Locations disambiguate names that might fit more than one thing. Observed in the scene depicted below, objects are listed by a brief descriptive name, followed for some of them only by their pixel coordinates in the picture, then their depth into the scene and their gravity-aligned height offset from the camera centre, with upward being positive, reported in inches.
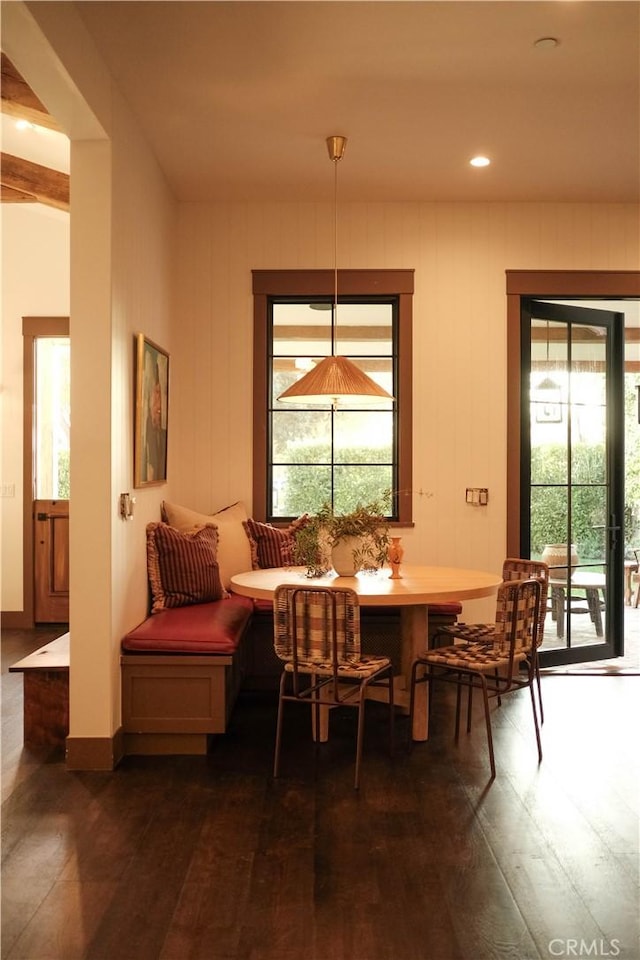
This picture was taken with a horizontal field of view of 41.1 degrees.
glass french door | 230.5 -0.3
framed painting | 173.2 +12.4
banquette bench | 157.4 -40.2
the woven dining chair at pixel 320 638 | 139.7 -28.3
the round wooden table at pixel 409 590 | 150.9 -22.1
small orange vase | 171.8 -17.7
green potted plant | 169.5 -14.1
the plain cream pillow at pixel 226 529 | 201.9 -14.8
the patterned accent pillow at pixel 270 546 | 213.6 -19.3
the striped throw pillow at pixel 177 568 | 183.6 -21.4
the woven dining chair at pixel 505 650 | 147.8 -33.1
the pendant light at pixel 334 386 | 171.3 +16.8
